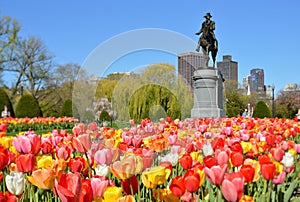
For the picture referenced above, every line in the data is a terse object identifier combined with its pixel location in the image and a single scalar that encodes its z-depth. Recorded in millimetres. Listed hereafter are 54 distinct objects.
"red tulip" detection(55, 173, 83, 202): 1144
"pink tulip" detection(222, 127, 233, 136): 4027
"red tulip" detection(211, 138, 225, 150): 2633
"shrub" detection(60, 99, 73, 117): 25606
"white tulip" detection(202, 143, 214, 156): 2523
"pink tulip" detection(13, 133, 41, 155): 2280
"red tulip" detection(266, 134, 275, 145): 3219
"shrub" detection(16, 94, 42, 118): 25155
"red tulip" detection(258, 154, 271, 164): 1976
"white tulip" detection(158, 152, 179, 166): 2227
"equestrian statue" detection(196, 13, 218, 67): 14953
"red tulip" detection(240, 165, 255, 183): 1772
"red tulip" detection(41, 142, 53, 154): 2730
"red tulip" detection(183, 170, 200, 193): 1607
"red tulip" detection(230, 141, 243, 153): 2301
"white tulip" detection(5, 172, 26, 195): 1536
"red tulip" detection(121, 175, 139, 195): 1609
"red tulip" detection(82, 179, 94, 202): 1212
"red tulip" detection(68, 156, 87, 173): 1997
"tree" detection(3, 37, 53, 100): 36250
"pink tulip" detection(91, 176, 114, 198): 1423
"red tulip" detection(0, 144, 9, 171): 2061
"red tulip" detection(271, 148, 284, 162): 2441
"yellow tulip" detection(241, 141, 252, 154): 2764
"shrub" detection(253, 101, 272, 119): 27062
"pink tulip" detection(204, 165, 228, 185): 1651
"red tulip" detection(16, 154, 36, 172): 1882
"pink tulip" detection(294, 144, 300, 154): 3262
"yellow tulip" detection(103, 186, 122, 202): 1308
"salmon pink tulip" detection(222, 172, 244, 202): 1423
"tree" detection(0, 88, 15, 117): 26594
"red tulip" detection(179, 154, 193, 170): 2090
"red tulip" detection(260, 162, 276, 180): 1916
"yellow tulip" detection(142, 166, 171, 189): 1607
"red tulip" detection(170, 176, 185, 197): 1541
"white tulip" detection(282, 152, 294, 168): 2469
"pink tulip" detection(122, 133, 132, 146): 2709
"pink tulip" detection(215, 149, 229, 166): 1983
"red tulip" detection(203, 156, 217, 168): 1939
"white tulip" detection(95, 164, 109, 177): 1827
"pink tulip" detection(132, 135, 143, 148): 2676
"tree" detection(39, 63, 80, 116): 39031
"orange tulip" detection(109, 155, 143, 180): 1612
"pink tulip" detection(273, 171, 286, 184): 2026
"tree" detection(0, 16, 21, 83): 35469
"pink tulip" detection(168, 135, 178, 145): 2826
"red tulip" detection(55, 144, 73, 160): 2355
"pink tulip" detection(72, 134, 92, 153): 2256
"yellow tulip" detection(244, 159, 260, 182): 1907
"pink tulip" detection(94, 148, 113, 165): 1932
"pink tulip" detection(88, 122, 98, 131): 2893
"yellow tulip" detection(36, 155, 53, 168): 2004
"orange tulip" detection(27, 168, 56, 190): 1552
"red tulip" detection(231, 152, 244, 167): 2104
